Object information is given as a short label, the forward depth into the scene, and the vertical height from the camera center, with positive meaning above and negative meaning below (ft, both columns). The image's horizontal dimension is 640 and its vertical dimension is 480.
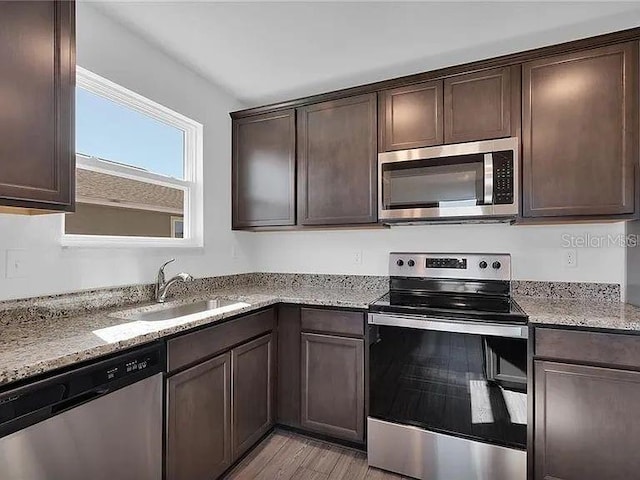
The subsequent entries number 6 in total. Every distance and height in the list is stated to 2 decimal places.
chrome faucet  7.04 -0.85
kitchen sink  6.12 -1.36
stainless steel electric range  5.89 -2.66
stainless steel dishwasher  3.37 -2.04
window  6.28 +1.44
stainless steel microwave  6.77 +1.19
